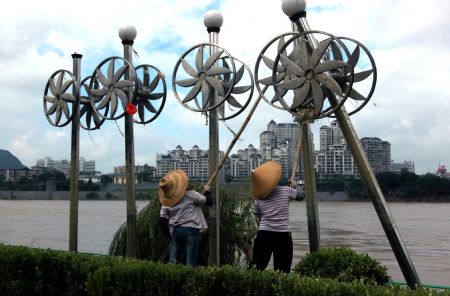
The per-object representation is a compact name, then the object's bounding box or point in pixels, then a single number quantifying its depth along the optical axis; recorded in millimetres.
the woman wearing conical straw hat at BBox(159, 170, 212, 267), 6016
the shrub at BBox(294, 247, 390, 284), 4777
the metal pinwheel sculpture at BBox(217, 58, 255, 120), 6758
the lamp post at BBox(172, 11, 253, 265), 6643
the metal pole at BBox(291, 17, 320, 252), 6086
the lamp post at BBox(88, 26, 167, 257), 7246
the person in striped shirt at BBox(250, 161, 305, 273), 5688
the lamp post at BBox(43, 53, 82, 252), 7758
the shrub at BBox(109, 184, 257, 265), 7277
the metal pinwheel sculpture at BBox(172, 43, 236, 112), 6617
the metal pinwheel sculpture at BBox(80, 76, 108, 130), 8070
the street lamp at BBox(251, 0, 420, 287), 5113
